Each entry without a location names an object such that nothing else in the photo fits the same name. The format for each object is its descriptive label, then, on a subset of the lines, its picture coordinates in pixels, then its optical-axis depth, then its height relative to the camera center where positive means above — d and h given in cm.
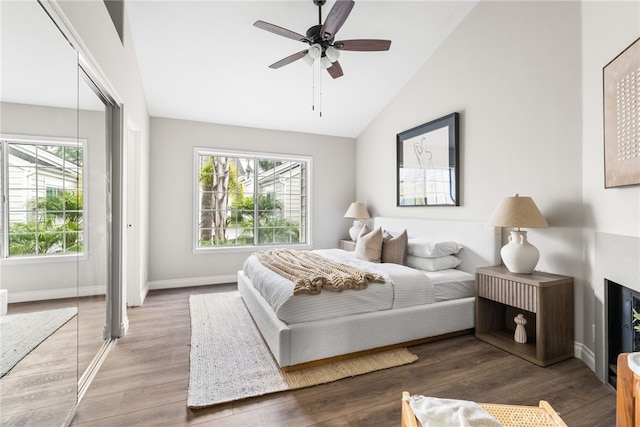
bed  212 -88
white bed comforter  215 -65
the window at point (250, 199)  472 +23
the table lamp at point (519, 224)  232 -9
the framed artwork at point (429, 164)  340 +61
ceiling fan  222 +140
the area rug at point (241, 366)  188 -111
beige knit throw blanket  226 -51
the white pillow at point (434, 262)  304 -52
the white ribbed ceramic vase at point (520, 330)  250 -100
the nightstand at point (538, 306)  221 -72
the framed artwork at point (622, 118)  172 +58
